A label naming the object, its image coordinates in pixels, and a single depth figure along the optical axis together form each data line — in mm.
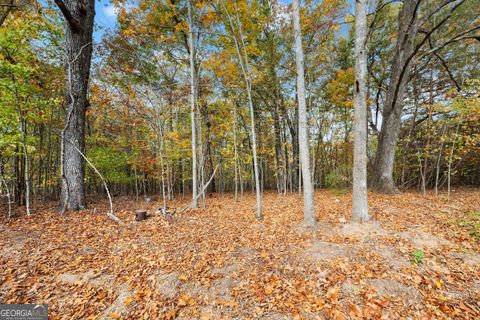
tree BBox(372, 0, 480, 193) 6719
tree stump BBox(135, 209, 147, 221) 5414
